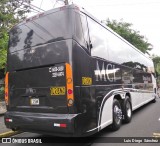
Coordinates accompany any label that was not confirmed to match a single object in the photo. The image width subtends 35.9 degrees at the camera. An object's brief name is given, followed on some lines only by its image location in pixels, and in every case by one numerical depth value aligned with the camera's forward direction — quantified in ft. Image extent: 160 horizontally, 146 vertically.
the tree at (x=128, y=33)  107.86
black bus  17.76
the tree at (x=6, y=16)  53.06
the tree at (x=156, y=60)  215.92
